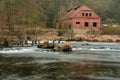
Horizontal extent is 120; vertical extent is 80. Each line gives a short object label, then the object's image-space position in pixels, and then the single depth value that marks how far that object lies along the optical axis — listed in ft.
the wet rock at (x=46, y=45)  170.62
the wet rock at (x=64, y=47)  154.51
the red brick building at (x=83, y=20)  315.37
